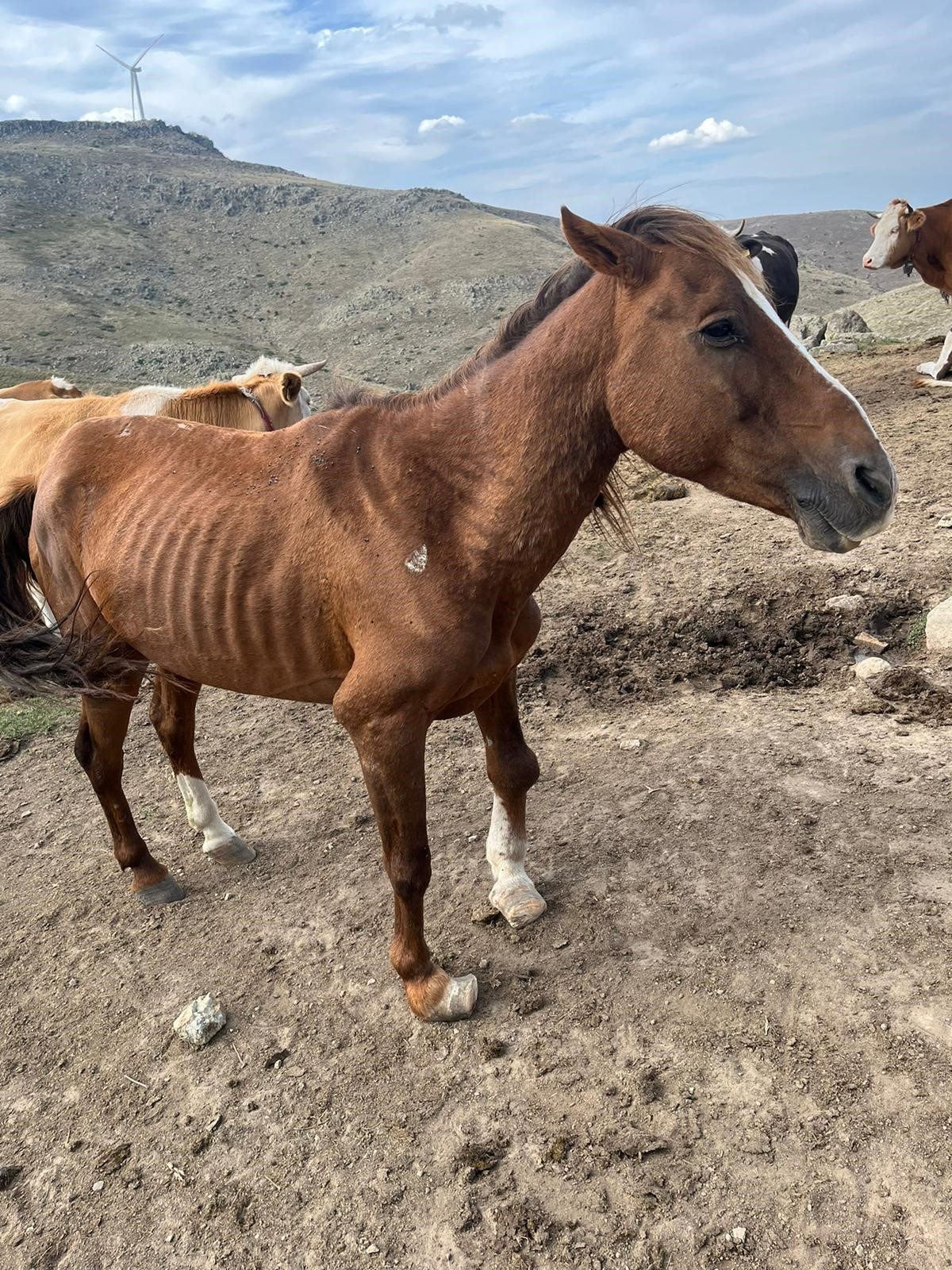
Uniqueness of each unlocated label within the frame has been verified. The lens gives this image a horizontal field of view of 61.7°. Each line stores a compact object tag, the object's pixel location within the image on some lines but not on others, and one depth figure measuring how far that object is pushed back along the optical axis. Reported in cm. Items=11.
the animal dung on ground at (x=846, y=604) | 488
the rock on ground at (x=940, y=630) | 433
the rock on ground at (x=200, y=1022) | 287
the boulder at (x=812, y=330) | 1652
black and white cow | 1163
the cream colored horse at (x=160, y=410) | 533
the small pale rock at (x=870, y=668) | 432
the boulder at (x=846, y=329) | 1469
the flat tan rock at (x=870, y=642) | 458
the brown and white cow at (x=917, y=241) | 1023
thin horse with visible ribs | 215
